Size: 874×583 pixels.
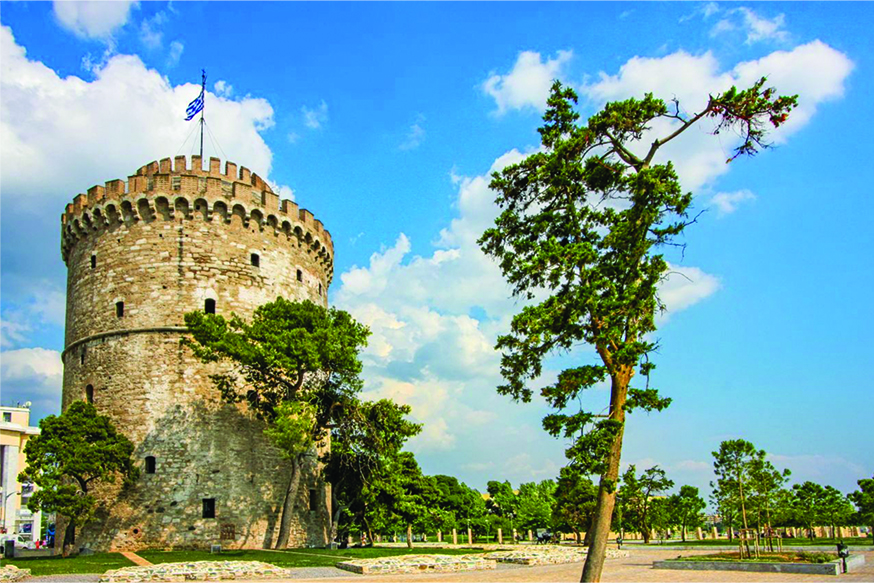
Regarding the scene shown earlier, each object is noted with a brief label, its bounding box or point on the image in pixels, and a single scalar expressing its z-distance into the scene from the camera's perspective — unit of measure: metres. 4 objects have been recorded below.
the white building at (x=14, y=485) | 69.19
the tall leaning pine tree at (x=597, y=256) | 13.49
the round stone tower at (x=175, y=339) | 29.89
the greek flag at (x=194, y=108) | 37.78
